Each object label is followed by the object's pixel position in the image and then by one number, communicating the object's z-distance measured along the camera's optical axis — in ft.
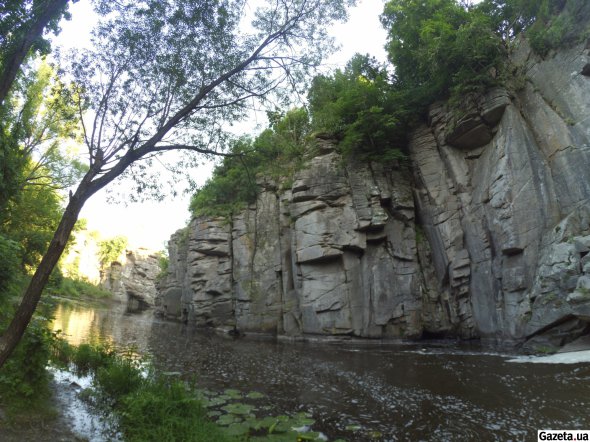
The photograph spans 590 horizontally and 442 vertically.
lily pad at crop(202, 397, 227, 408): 24.80
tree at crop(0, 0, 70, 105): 23.66
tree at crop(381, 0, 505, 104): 64.80
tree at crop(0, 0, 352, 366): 22.07
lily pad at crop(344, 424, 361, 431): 23.30
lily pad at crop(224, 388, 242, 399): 28.32
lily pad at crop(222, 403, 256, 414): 24.53
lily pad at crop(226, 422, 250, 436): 19.96
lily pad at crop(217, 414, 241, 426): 22.02
